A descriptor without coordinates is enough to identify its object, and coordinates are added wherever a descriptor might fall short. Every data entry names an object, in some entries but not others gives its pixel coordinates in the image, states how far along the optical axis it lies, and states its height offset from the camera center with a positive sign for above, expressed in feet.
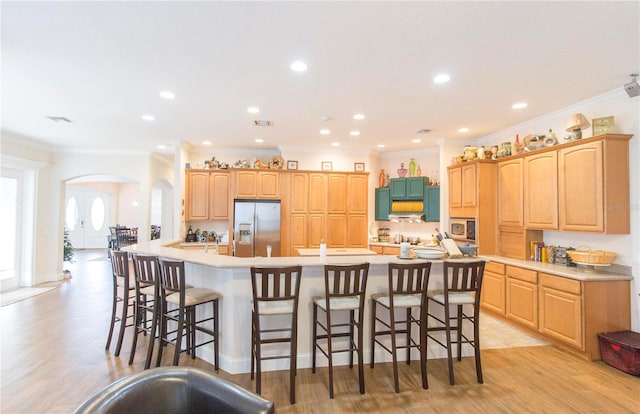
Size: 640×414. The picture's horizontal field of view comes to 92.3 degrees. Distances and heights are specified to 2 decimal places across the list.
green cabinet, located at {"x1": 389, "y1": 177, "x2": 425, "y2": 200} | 21.38 +1.88
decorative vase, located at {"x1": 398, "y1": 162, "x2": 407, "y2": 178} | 22.77 +3.15
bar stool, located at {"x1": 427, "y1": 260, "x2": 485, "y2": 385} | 9.35 -2.60
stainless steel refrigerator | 20.17 -0.93
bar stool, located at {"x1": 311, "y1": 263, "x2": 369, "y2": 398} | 8.64 -2.63
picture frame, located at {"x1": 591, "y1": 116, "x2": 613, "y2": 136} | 11.51 +3.44
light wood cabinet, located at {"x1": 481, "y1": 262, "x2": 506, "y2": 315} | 14.60 -3.64
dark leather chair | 4.11 -2.55
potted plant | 24.39 -3.12
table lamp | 12.30 +3.65
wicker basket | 11.57 -1.58
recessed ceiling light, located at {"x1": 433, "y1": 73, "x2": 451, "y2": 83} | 10.43 +4.74
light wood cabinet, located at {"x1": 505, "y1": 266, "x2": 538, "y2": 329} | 12.82 -3.53
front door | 38.68 -0.50
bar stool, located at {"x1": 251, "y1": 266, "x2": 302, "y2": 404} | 8.34 -2.61
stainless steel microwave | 17.44 -0.82
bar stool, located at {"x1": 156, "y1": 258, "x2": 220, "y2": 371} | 9.11 -2.74
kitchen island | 9.89 -2.62
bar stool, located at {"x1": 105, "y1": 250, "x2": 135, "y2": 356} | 10.99 -2.34
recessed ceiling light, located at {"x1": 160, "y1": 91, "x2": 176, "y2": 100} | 12.05 +4.76
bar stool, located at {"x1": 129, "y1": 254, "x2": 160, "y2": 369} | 9.72 -2.36
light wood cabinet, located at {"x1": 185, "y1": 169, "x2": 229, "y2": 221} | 21.12 +1.28
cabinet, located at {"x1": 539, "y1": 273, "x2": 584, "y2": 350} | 11.00 -3.55
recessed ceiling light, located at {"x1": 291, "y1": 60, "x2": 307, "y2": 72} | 9.61 +4.74
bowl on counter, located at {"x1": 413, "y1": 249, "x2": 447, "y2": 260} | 10.94 -1.40
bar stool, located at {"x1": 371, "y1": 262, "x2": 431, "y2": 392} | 8.98 -2.72
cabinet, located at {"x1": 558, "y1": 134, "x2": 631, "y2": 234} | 11.28 +1.16
